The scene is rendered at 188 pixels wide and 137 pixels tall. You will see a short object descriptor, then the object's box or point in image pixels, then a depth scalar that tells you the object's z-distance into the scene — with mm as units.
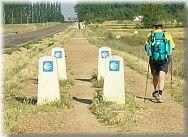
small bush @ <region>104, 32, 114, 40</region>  51547
